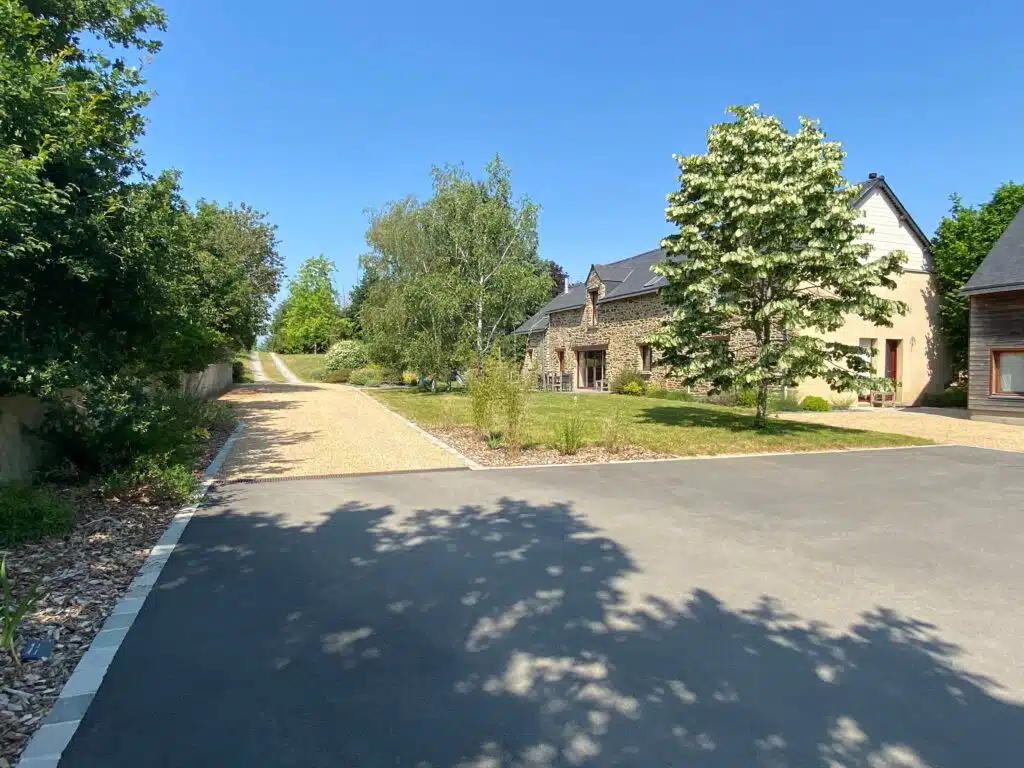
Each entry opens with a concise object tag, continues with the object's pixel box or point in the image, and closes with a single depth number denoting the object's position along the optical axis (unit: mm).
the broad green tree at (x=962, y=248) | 21531
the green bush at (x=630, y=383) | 25316
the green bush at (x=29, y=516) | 4902
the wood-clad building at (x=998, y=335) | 17219
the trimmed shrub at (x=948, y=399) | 21531
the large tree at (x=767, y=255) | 11914
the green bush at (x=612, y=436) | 10266
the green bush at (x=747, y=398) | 19531
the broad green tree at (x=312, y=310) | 64625
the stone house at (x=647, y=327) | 21359
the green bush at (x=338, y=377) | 41719
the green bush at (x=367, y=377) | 37344
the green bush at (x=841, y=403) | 20344
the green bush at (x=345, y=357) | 41375
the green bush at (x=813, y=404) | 19500
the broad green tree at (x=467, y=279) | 23531
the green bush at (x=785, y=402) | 19180
